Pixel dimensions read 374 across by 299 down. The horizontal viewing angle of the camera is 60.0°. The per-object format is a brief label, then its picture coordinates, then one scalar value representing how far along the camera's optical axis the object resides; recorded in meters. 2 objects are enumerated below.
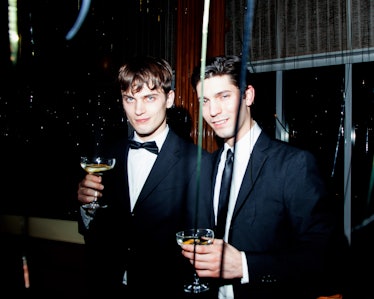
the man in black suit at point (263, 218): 1.63
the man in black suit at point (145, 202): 1.97
